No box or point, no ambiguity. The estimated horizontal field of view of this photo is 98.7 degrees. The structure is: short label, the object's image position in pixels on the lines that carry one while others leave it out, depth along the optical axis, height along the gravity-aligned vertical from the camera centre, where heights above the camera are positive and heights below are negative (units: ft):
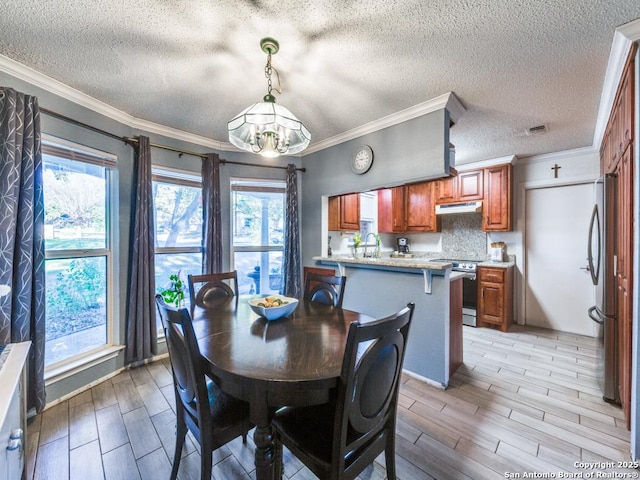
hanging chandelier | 5.28 +2.36
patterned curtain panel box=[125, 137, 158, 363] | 8.61 -0.82
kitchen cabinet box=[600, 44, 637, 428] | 5.42 +0.43
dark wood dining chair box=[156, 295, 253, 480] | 3.88 -2.61
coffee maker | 16.51 -0.21
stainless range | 12.91 -2.44
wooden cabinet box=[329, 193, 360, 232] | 11.95 +1.31
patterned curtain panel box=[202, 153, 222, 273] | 10.09 +0.92
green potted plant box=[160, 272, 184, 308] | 9.25 -1.77
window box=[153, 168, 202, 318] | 9.76 +0.61
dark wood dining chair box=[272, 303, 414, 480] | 3.40 -2.52
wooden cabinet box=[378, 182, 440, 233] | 15.14 +1.82
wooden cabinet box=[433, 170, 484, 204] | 13.47 +2.73
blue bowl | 5.65 -1.44
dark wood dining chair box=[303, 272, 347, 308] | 7.20 -1.34
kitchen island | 7.75 -1.89
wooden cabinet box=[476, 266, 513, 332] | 12.18 -2.51
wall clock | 9.32 +2.86
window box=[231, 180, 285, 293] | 11.37 +0.33
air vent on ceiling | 9.30 +3.90
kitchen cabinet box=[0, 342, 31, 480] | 3.35 -2.41
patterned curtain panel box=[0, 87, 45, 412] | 5.82 +0.22
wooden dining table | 3.55 -1.74
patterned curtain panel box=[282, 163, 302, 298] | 11.49 -0.12
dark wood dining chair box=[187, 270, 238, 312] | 7.49 -1.40
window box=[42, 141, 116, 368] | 7.22 -0.25
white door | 11.85 -0.77
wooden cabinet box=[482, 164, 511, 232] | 12.64 +2.00
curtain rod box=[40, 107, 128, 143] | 6.70 +3.13
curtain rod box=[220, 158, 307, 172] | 10.75 +3.15
